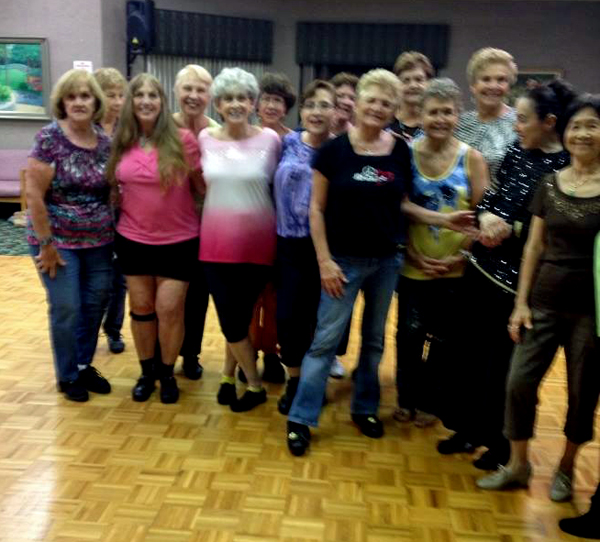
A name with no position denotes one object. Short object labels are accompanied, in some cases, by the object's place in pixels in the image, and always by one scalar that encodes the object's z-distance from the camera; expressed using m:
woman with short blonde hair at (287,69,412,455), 2.21
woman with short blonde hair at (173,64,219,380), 2.79
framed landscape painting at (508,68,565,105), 7.76
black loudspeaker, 7.05
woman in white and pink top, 2.42
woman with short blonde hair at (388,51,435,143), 2.91
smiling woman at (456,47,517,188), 2.41
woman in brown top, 1.83
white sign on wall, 6.89
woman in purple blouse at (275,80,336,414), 2.38
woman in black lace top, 2.04
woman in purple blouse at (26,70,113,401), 2.53
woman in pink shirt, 2.53
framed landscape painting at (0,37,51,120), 6.99
